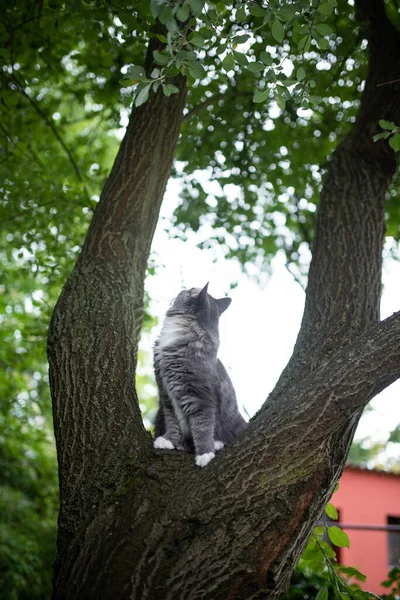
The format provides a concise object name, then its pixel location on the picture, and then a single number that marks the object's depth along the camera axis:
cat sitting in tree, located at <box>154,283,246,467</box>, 3.02
